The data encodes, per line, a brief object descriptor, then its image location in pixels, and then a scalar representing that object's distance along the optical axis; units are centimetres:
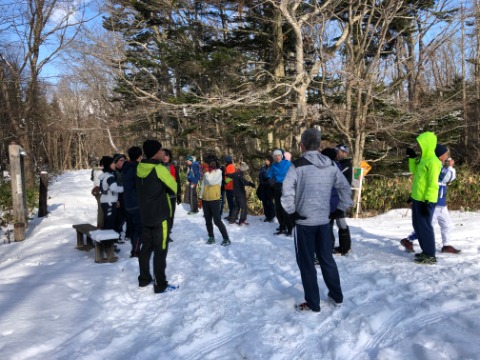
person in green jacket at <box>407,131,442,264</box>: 494
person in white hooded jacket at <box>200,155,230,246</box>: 718
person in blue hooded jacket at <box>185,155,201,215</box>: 1153
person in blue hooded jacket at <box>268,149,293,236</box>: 800
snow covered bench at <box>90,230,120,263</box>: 621
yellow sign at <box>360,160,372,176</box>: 1088
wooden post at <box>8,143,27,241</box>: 996
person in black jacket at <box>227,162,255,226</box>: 984
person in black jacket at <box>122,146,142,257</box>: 611
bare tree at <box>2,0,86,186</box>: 1677
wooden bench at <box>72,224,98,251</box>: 744
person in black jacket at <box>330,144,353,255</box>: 595
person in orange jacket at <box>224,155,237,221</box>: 966
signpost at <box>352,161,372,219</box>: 1026
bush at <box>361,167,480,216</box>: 1078
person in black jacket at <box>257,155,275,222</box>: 955
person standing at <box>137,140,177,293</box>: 460
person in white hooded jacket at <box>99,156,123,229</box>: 689
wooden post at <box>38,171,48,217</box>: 1223
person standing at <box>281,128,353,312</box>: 367
